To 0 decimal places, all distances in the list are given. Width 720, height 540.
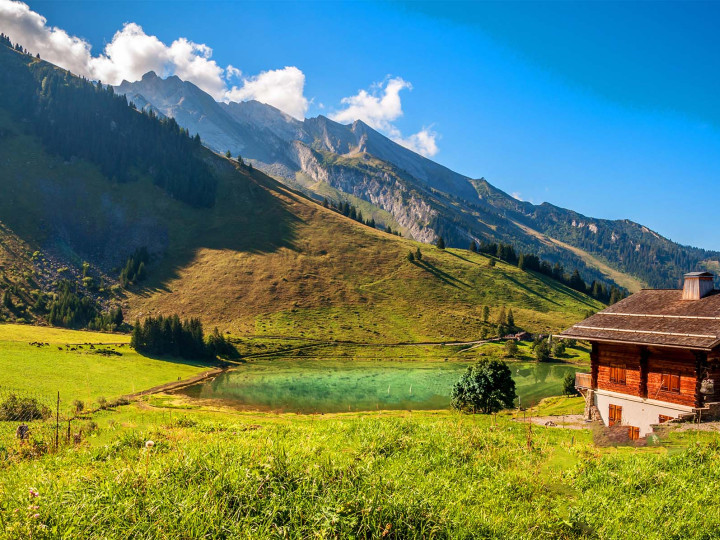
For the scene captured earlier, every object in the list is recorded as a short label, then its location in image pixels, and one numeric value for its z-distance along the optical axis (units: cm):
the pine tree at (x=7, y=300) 12656
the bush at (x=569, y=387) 6369
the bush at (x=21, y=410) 3139
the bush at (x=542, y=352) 11621
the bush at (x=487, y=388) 4591
